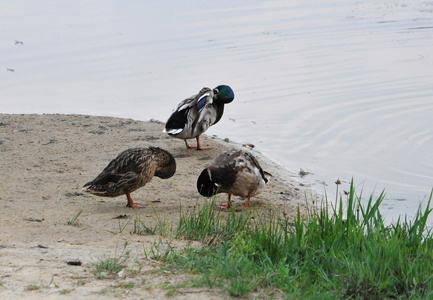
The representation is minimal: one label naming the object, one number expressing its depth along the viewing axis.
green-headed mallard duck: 16.39
